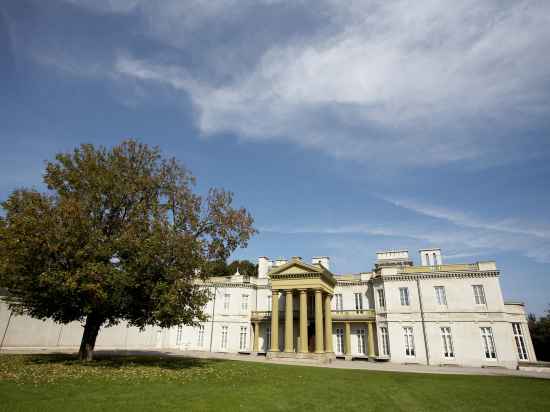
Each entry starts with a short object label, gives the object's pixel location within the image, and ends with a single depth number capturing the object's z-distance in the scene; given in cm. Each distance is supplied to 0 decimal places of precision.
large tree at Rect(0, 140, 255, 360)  1645
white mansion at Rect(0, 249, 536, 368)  3034
